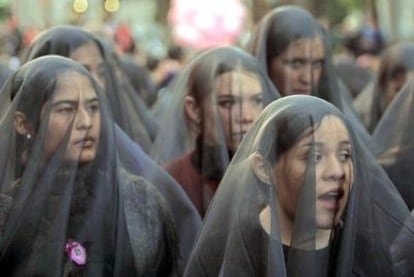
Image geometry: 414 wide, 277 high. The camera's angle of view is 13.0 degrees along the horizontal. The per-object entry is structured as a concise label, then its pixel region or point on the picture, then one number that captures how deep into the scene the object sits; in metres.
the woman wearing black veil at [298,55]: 9.66
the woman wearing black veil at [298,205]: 6.14
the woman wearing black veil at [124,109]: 7.47
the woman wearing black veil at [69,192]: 6.80
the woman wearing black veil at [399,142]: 8.56
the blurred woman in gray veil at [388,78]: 11.35
